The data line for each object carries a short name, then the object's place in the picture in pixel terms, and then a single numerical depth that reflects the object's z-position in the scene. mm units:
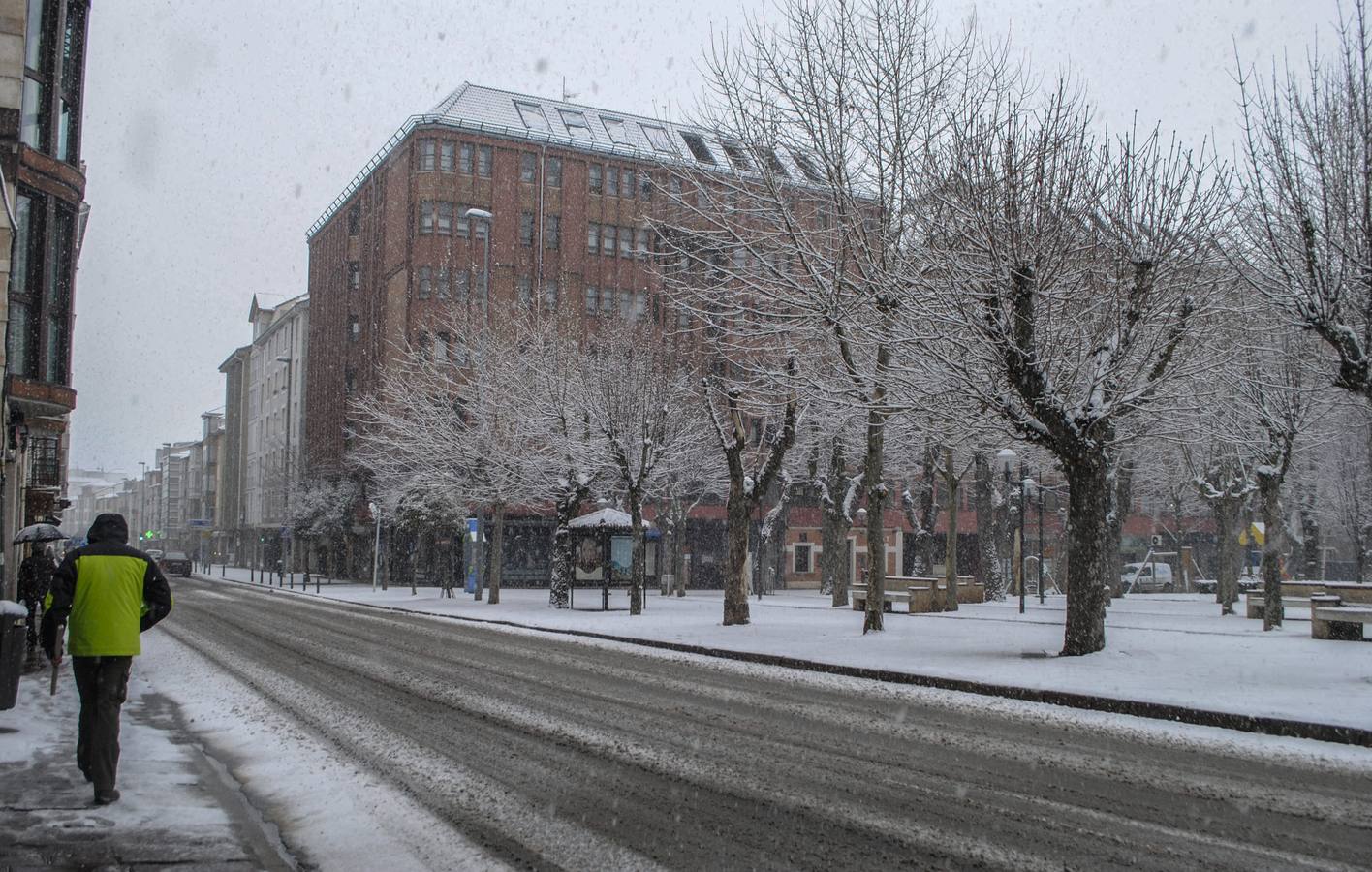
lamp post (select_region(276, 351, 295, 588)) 60194
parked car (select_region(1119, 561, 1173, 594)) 53938
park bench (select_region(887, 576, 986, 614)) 28938
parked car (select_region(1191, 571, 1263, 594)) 36888
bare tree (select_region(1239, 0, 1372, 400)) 13242
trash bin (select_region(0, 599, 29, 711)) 9562
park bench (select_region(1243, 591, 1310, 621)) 26797
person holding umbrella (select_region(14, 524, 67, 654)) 14891
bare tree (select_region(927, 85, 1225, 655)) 15516
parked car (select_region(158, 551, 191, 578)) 65812
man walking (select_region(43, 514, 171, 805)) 6816
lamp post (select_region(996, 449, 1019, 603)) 28422
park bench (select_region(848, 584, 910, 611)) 30067
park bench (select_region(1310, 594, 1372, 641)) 19359
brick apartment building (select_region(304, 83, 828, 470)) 53750
